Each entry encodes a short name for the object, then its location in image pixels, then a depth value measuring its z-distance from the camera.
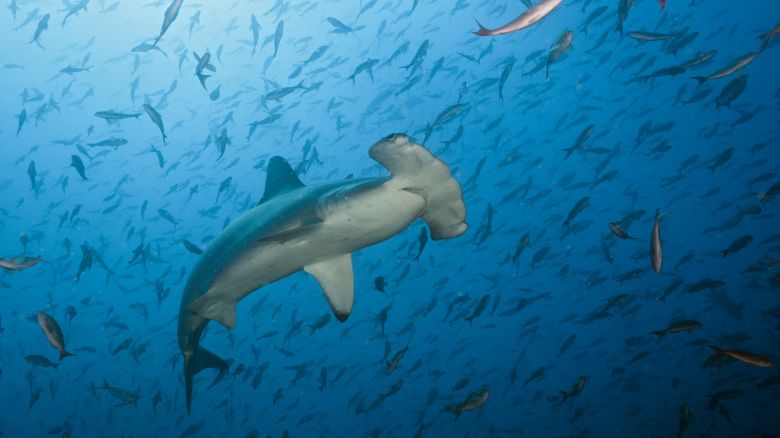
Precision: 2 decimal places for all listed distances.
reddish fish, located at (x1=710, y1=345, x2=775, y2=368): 4.31
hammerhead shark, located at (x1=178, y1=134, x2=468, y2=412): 2.87
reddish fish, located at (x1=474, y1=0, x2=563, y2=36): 2.02
